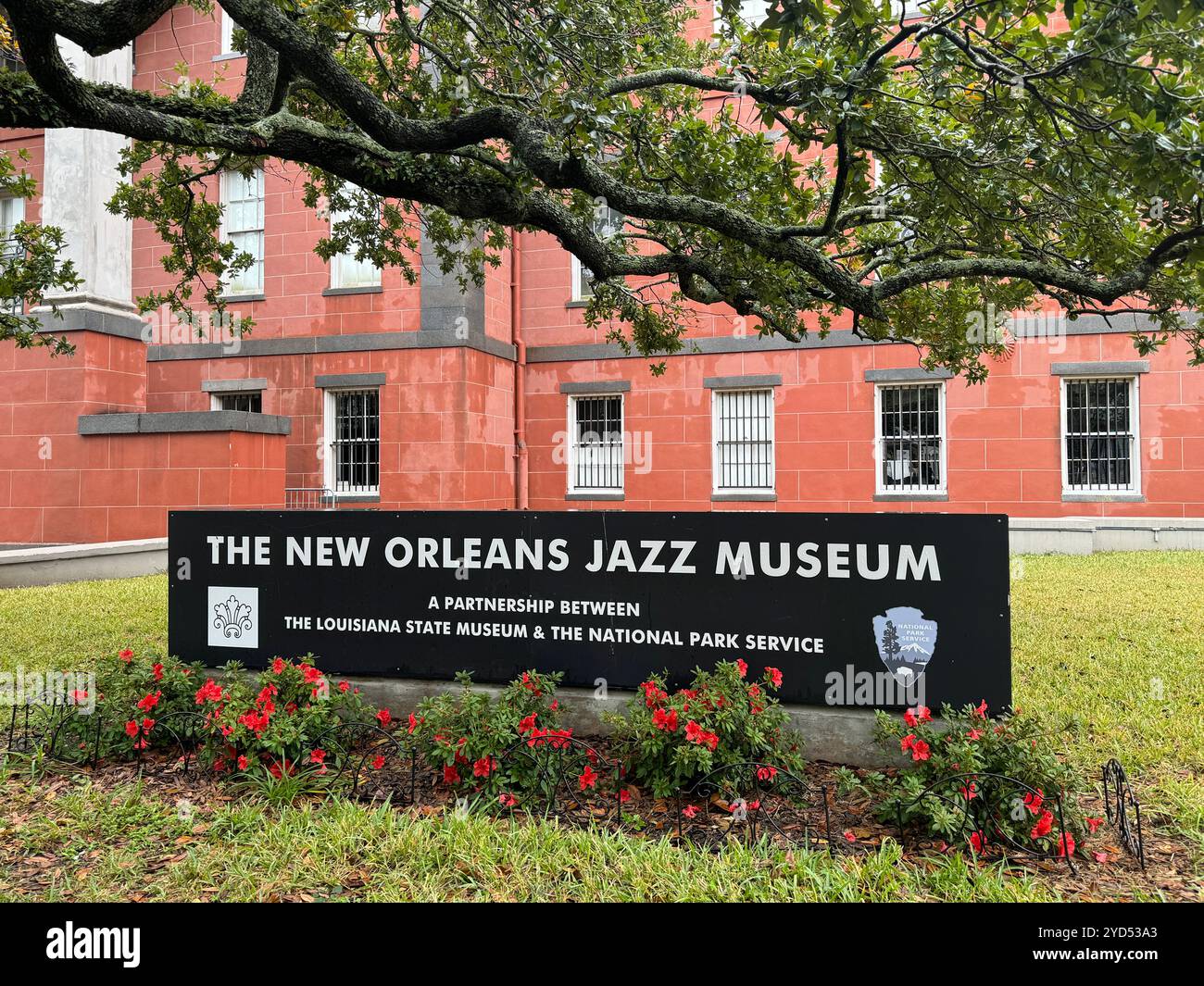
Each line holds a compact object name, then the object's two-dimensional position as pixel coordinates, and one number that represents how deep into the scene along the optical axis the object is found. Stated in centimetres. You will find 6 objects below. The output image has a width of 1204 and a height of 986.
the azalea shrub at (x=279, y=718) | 473
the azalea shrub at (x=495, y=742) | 441
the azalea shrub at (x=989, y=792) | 377
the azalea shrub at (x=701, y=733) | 425
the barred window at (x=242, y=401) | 1791
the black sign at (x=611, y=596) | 473
